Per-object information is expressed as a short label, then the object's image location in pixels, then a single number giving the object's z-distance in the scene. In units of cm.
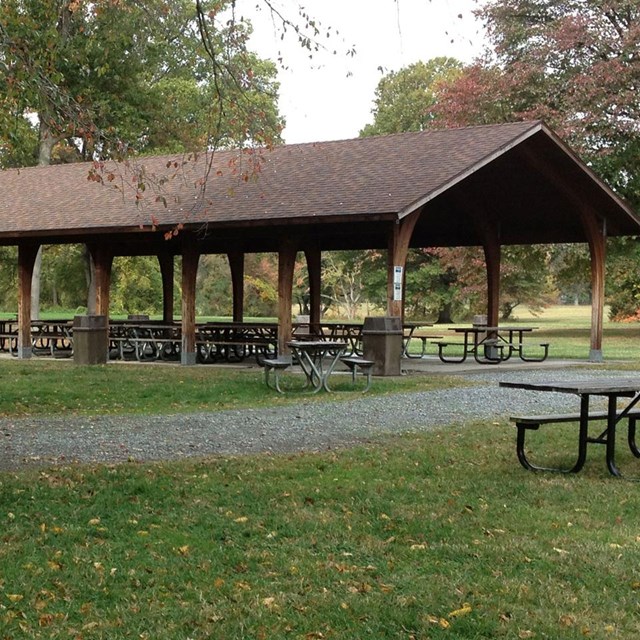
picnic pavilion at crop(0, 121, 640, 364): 1566
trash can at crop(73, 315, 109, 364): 1797
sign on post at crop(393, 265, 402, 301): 1527
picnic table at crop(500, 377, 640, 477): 671
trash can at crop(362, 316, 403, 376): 1515
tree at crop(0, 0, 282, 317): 785
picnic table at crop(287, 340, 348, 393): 1300
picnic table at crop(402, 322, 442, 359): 1870
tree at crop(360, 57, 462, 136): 4953
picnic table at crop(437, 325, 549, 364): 1847
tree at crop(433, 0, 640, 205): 2695
